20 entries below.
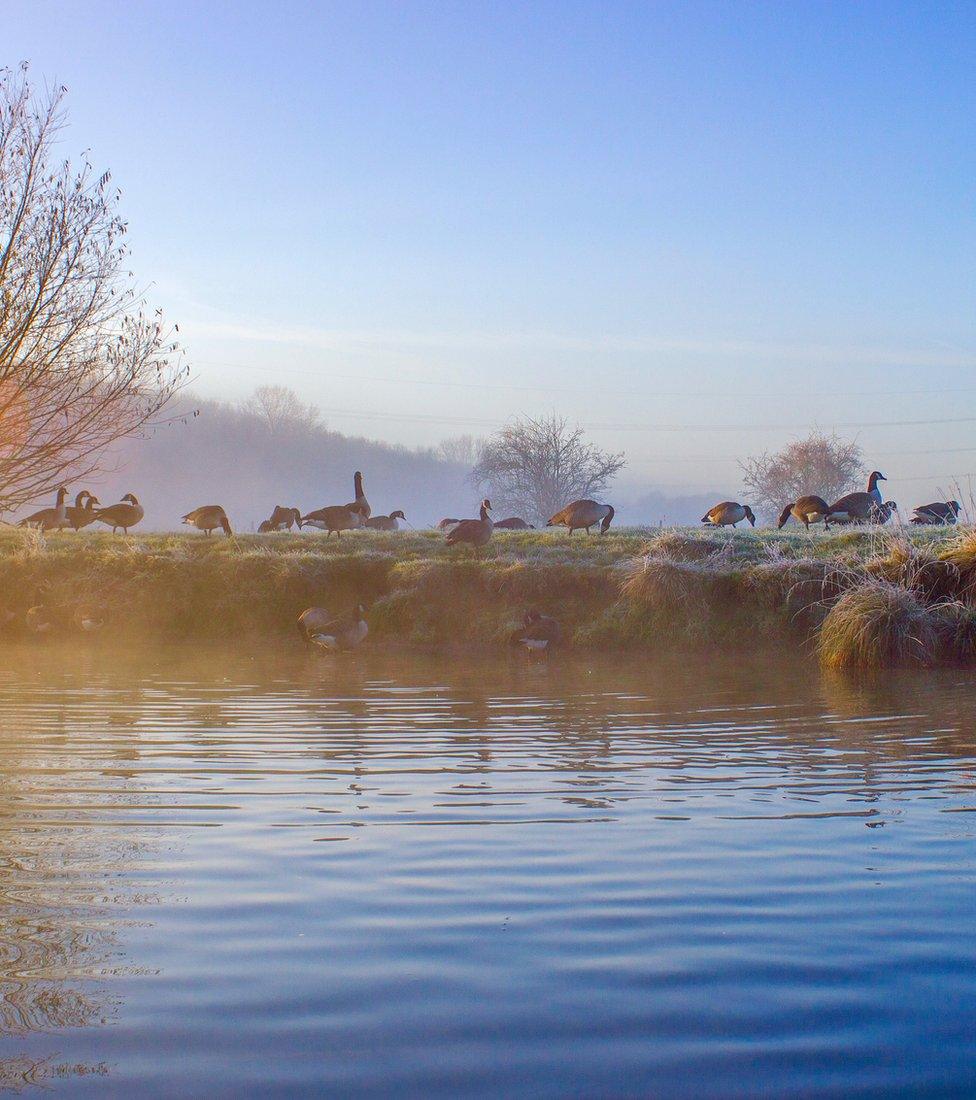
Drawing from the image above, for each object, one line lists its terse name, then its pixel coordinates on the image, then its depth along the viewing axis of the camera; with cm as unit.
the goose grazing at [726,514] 2828
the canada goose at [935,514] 2680
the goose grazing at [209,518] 2775
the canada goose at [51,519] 2937
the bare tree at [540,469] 7175
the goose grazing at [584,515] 2470
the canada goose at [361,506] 2733
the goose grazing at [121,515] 2856
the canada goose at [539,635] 1686
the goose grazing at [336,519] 2625
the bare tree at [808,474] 7456
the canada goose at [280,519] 3269
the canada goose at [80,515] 2958
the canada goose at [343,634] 1725
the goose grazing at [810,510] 2680
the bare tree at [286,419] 12325
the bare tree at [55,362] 1689
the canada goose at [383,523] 3163
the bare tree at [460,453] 15100
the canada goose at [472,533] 2158
